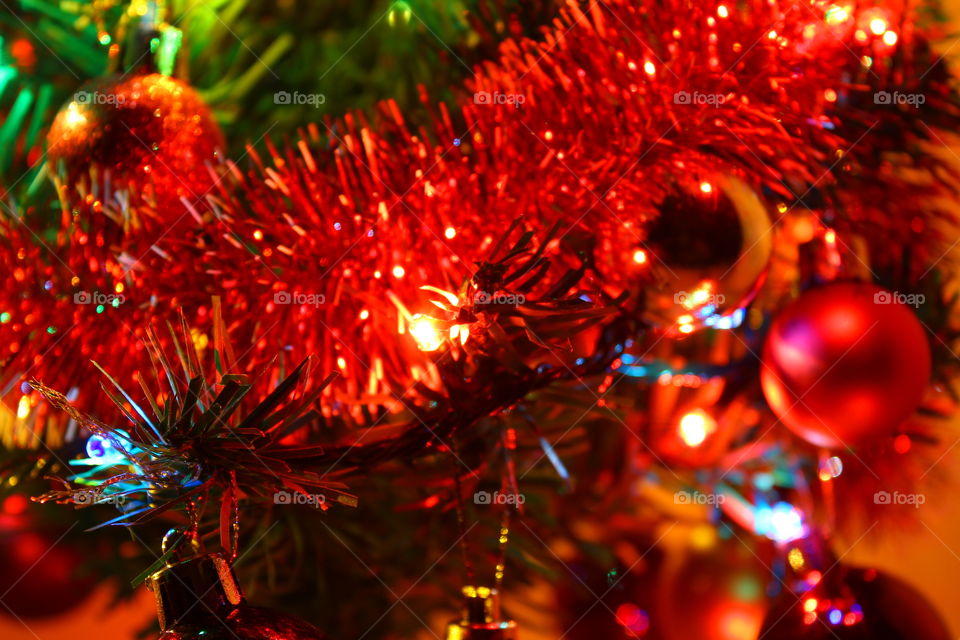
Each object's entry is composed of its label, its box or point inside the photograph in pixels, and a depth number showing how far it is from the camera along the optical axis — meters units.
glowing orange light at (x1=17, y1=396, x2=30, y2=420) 0.41
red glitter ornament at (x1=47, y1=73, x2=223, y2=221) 0.42
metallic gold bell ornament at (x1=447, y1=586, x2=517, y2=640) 0.37
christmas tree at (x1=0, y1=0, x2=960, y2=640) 0.32
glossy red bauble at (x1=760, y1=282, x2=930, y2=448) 0.46
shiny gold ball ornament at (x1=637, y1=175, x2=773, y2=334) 0.40
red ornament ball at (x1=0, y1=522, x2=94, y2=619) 0.70
